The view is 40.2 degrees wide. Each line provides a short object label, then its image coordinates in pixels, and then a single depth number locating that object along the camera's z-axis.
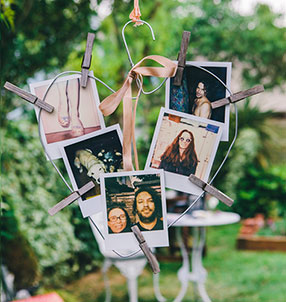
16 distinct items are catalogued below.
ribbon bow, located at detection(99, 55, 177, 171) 0.77
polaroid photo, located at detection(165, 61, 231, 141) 0.79
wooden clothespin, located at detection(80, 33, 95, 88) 0.78
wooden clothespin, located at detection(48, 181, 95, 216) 0.77
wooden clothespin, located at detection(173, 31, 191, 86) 0.77
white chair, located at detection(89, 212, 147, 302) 2.76
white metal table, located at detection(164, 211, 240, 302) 2.94
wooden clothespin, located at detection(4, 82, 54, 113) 0.77
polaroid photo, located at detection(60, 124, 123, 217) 0.79
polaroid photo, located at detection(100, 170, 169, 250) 0.77
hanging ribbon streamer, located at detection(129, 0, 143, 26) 0.85
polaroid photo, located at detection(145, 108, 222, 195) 0.79
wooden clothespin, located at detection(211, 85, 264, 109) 0.76
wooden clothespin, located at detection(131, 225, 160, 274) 0.73
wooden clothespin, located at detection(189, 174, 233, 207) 0.77
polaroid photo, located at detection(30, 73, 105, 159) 0.79
